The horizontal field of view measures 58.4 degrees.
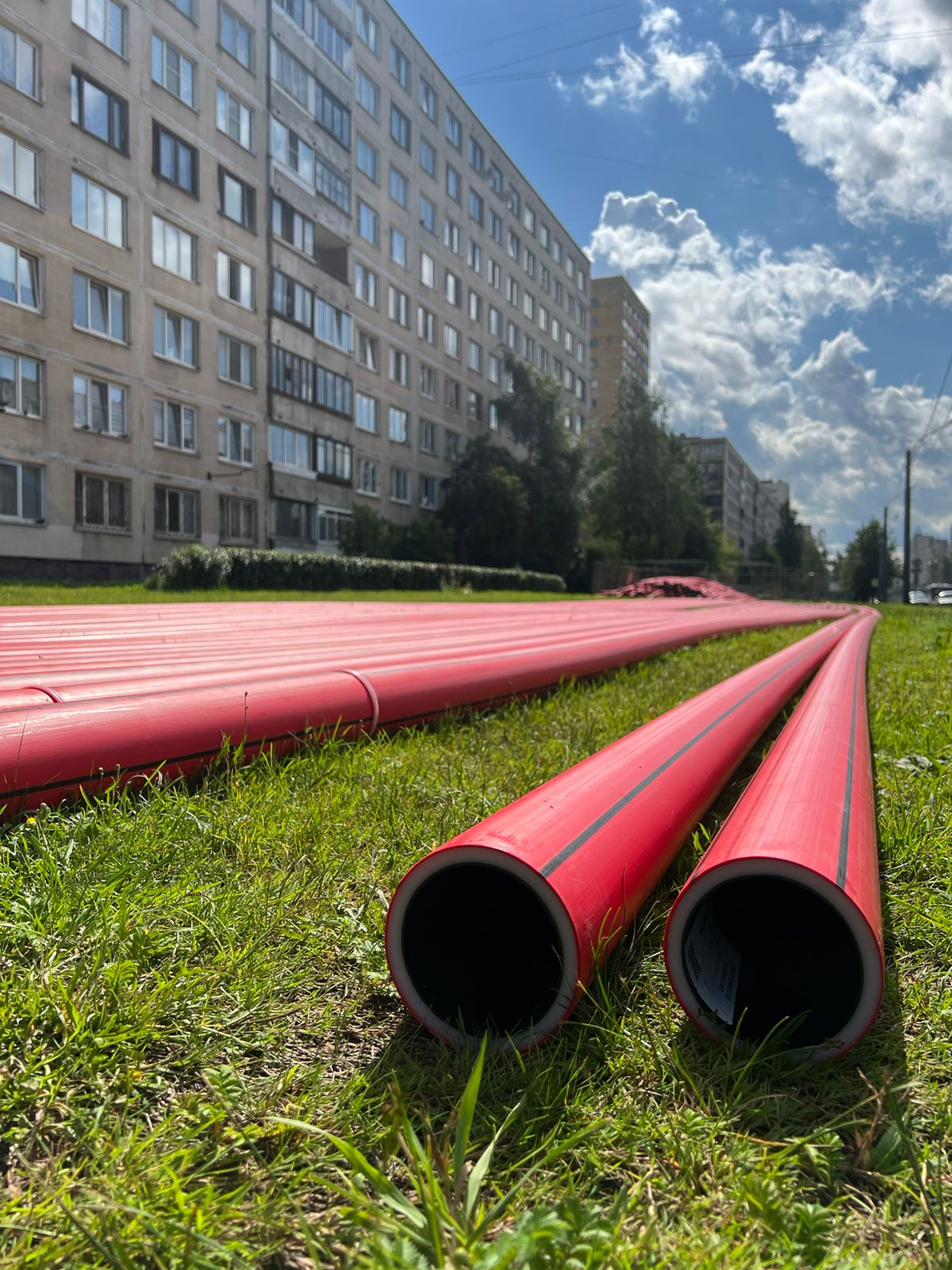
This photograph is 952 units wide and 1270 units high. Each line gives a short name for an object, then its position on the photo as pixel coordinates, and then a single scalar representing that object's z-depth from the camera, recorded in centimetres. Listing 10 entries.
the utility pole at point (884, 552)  5259
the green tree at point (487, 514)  3722
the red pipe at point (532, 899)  134
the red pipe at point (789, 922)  127
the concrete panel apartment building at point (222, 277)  2022
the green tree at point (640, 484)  4556
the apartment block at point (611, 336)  8512
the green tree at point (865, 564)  8168
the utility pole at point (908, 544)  3809
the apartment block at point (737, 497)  12344
